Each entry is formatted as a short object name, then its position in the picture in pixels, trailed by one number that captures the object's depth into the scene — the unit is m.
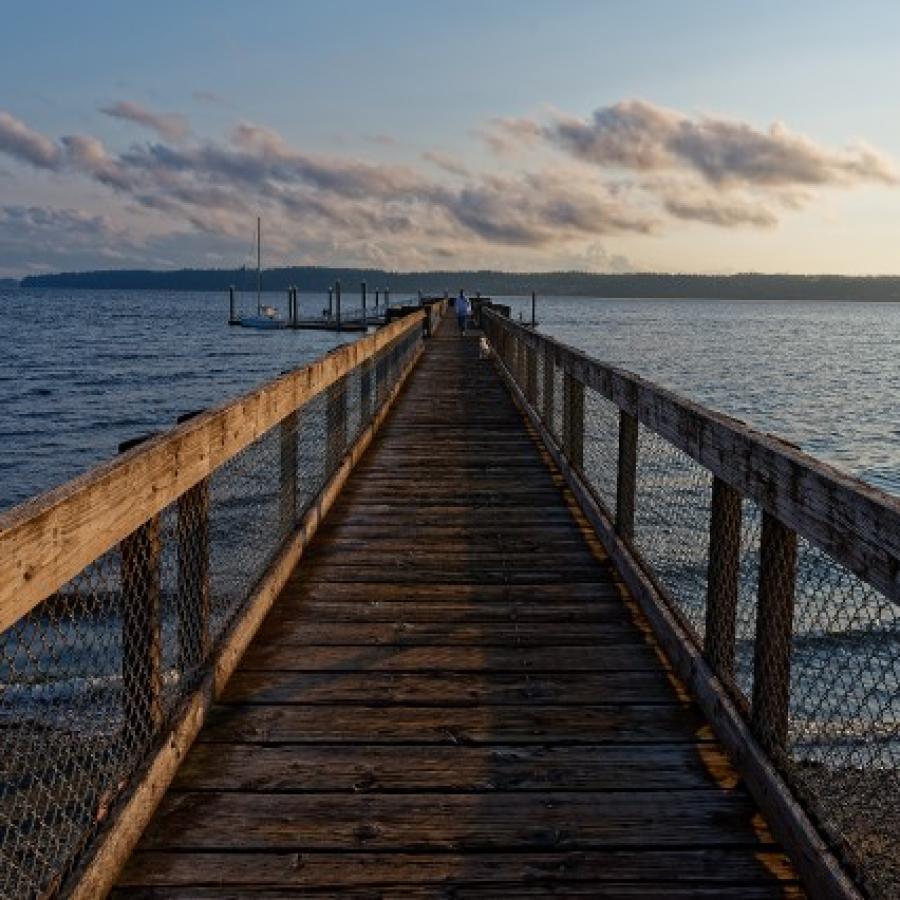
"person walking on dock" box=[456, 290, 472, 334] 37.22
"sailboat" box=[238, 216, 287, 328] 100.25
